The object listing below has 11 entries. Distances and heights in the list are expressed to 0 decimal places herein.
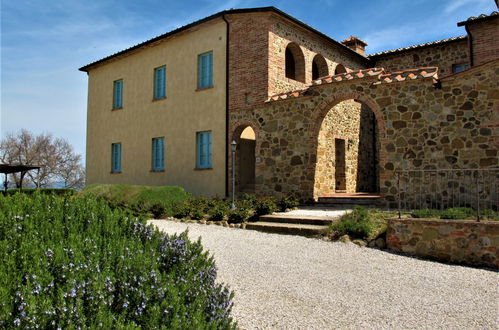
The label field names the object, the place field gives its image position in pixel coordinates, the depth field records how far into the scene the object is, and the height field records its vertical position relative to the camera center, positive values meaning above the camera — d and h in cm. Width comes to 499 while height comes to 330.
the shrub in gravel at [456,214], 730 -57
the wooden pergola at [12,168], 1654 +50
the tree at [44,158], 3788 +206
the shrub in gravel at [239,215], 1055 -88
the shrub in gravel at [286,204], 1126 -62
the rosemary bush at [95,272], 241 -64
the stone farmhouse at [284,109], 1022 +238
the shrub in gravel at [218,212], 1089 -85
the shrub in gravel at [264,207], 1077 -67
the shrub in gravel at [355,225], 803 -87
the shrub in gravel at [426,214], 770 -59
